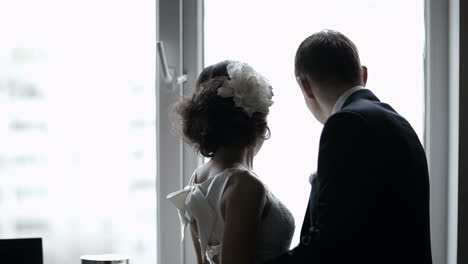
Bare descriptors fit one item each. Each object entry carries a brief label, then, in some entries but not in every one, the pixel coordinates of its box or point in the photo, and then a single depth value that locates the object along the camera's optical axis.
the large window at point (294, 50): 3.37
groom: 2.53
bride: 2.72
